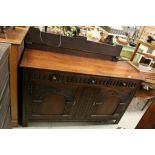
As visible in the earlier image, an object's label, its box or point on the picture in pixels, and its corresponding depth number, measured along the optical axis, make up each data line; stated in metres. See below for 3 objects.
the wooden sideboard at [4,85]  0.69
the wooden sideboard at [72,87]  1.45
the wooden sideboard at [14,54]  1.27
